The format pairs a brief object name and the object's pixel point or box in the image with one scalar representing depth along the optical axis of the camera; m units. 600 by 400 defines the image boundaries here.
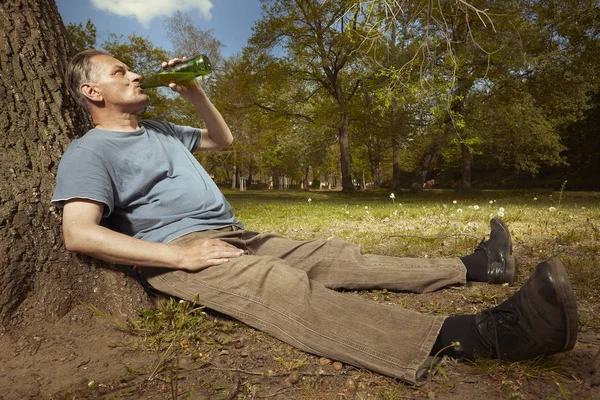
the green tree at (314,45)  21.66
